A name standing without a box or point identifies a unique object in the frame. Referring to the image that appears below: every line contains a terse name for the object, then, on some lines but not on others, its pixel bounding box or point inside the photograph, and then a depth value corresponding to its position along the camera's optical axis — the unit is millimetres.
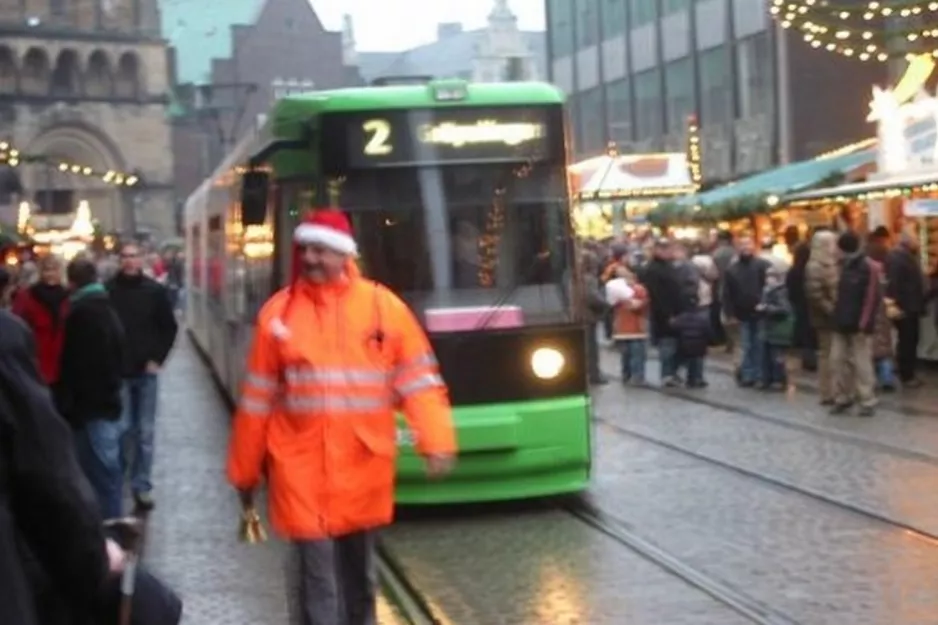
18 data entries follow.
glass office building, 46906
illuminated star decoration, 26125
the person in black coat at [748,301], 22188
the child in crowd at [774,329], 22203
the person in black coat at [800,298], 22391
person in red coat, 12727
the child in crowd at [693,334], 22406
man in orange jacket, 7410
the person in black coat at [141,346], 13875
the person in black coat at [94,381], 11883
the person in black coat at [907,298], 21422
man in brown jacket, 19438
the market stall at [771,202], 29109
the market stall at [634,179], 40312
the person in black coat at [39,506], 3582
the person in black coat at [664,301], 22766
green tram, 12586
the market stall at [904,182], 23297
